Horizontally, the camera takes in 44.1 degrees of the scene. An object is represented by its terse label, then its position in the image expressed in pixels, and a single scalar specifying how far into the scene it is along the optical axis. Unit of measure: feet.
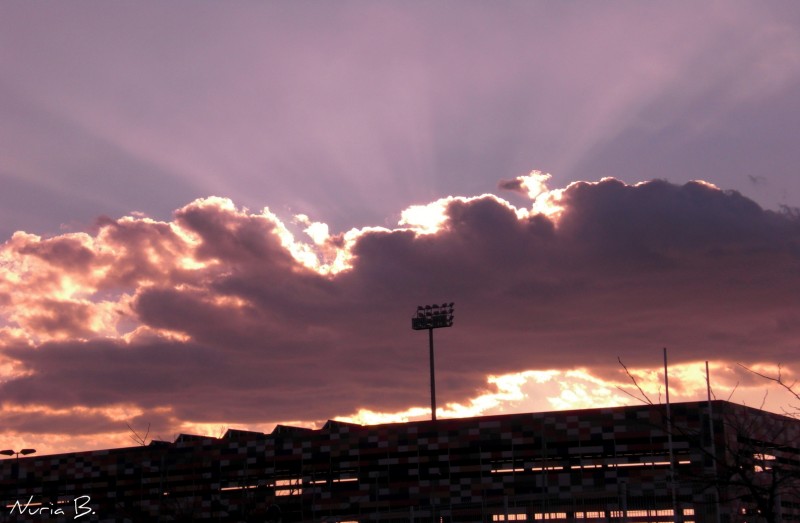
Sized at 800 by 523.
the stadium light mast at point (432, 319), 383.24
